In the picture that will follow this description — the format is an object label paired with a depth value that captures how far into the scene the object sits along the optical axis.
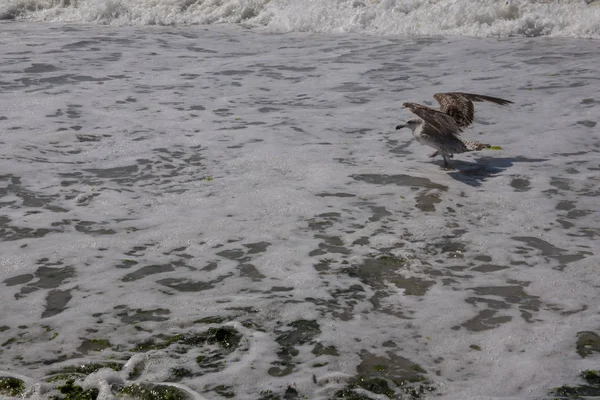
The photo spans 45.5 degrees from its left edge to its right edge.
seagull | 5.90
